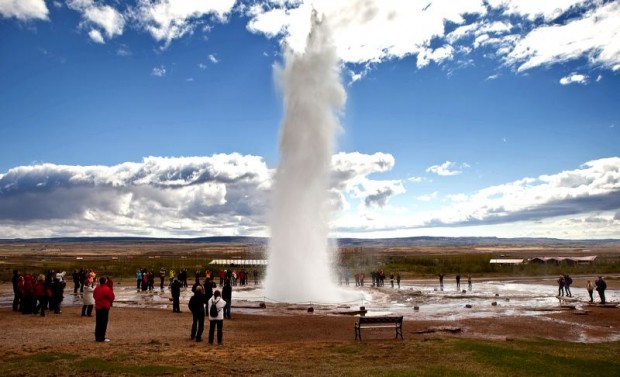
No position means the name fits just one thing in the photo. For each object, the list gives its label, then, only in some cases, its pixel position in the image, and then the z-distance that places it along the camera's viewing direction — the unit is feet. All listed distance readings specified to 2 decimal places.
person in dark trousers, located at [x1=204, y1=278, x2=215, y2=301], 62.54
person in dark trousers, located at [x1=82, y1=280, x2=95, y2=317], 68.23
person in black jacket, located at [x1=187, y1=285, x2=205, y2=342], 49.11
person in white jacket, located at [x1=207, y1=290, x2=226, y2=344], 47.62
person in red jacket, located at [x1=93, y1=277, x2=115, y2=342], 46.68
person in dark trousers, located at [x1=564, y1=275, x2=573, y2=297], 115.55
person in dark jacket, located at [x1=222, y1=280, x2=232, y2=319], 66.28
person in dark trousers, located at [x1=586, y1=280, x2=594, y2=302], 101.66
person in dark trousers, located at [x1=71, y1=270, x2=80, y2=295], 111.92
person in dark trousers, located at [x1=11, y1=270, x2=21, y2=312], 72.54
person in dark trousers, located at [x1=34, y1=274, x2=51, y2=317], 67.51
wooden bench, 53.31
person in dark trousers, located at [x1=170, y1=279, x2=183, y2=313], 75.36
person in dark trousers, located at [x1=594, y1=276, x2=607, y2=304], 97.04
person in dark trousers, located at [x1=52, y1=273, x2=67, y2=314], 70.69
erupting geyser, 104.78
